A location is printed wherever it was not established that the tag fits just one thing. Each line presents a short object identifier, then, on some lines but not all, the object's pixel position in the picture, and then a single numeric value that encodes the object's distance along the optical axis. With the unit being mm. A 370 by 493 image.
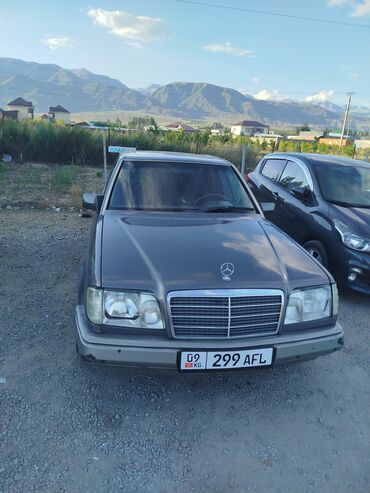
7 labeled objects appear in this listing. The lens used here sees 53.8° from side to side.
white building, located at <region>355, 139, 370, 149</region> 65688
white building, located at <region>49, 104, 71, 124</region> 96206
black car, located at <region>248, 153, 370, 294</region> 4152
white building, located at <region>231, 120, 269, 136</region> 128500
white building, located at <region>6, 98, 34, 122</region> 89375
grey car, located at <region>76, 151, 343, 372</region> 2211
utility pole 54781
